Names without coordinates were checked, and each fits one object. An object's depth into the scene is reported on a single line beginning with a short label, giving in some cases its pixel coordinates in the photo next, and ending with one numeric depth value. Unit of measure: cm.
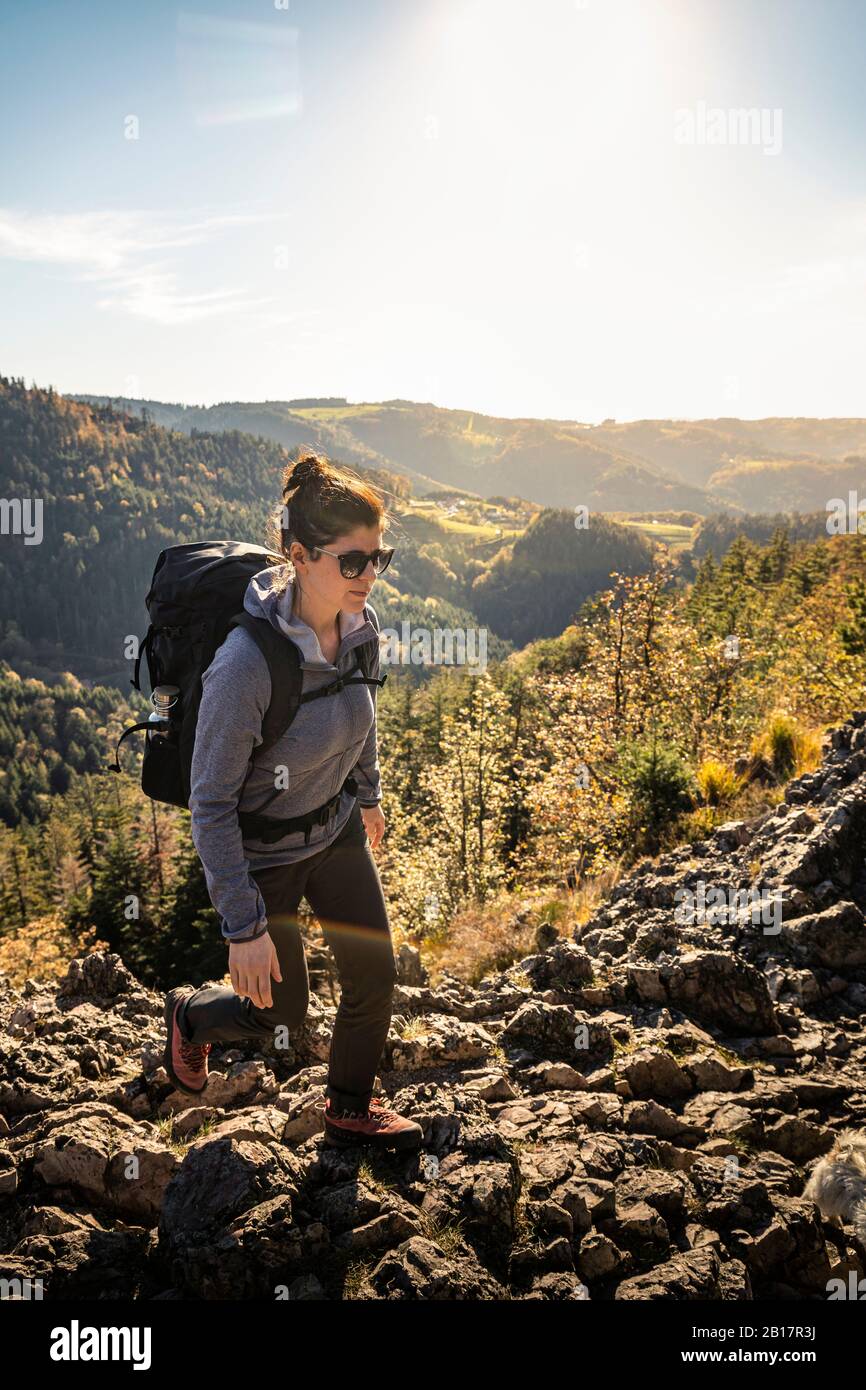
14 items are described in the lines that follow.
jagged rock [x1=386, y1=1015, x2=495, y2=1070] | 457
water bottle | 297
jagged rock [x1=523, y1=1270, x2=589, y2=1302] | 282
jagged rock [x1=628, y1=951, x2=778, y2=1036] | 471
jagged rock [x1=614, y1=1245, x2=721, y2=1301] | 281
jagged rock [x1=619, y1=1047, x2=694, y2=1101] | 418
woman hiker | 273
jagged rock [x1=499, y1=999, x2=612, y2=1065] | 465
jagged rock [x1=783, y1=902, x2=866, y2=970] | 525
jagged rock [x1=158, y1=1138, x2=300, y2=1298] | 279
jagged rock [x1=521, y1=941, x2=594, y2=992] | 543
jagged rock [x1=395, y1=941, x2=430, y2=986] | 620
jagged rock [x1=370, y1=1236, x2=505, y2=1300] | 274
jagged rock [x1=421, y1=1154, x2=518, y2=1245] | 313
